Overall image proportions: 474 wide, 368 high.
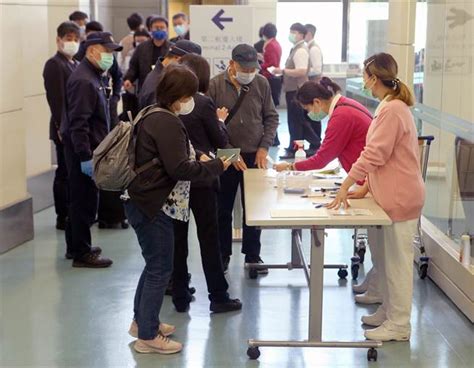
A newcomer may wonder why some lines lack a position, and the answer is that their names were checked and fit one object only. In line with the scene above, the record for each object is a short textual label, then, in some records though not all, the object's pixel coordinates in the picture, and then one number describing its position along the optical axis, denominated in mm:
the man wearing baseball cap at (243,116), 5402
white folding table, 4098
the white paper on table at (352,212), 4203
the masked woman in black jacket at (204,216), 4734
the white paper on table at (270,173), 5217
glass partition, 5188
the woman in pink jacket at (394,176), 4297
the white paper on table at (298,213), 4137
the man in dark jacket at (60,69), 6438
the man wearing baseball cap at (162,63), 5184
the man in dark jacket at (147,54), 7953
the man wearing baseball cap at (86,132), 5621
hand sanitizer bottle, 5127
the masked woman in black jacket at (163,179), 4066
